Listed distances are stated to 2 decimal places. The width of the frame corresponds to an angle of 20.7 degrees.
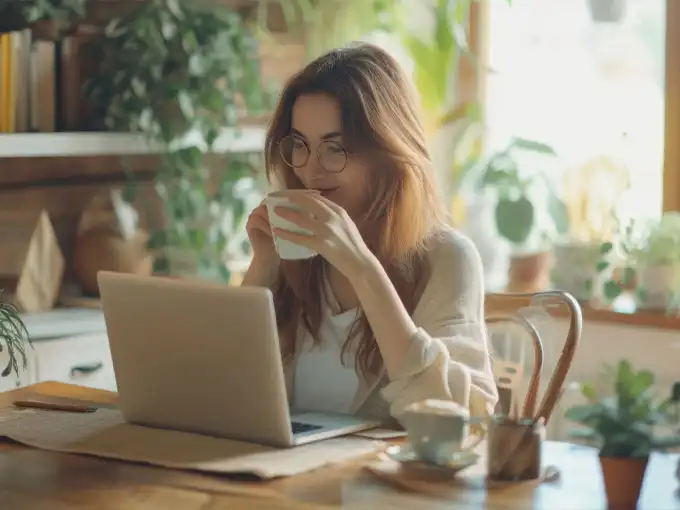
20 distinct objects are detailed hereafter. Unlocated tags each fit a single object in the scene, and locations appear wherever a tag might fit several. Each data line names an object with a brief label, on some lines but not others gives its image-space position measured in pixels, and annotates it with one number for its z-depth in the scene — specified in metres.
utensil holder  2.42
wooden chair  3.04
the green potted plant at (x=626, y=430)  2.25
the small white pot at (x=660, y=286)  4.88
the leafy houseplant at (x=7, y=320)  2.99
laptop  2.63
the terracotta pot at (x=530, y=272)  5.21
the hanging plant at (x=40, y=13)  4.78
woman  3.22
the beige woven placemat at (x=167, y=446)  2.55
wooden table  2.32
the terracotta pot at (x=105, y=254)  5.10
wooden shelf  4.64
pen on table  3.12
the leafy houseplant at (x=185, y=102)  5.05
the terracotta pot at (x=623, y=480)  2.25
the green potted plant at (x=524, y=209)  5.21
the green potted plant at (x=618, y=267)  4.98
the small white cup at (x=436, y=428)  2.48
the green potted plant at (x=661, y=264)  4.86
